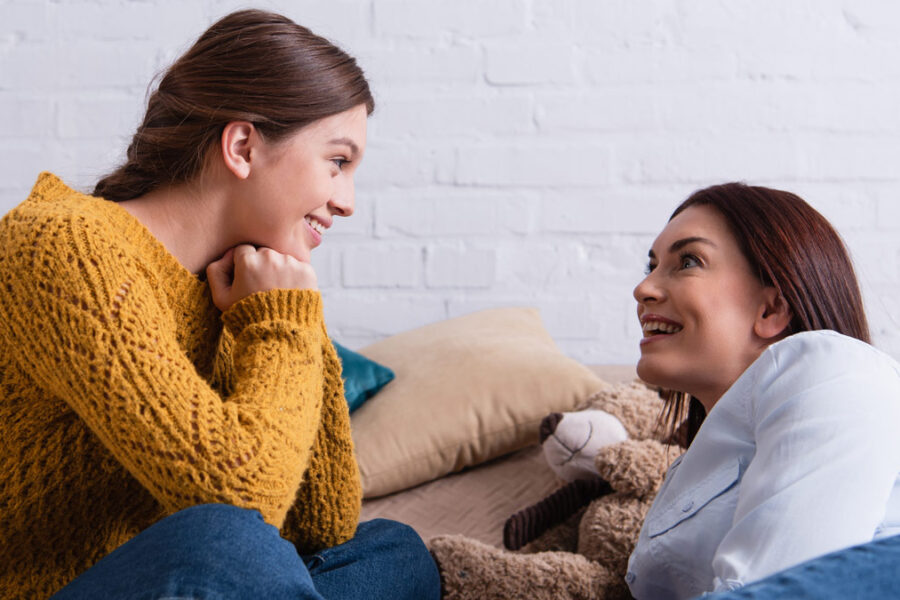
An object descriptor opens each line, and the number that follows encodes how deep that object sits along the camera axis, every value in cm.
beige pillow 147
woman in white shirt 70
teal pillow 155
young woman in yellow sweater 77
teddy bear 110
